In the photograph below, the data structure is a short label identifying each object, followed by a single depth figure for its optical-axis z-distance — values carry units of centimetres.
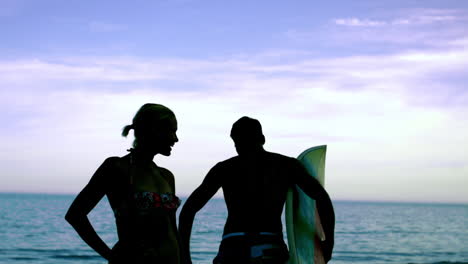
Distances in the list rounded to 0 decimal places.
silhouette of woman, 313
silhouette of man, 432
